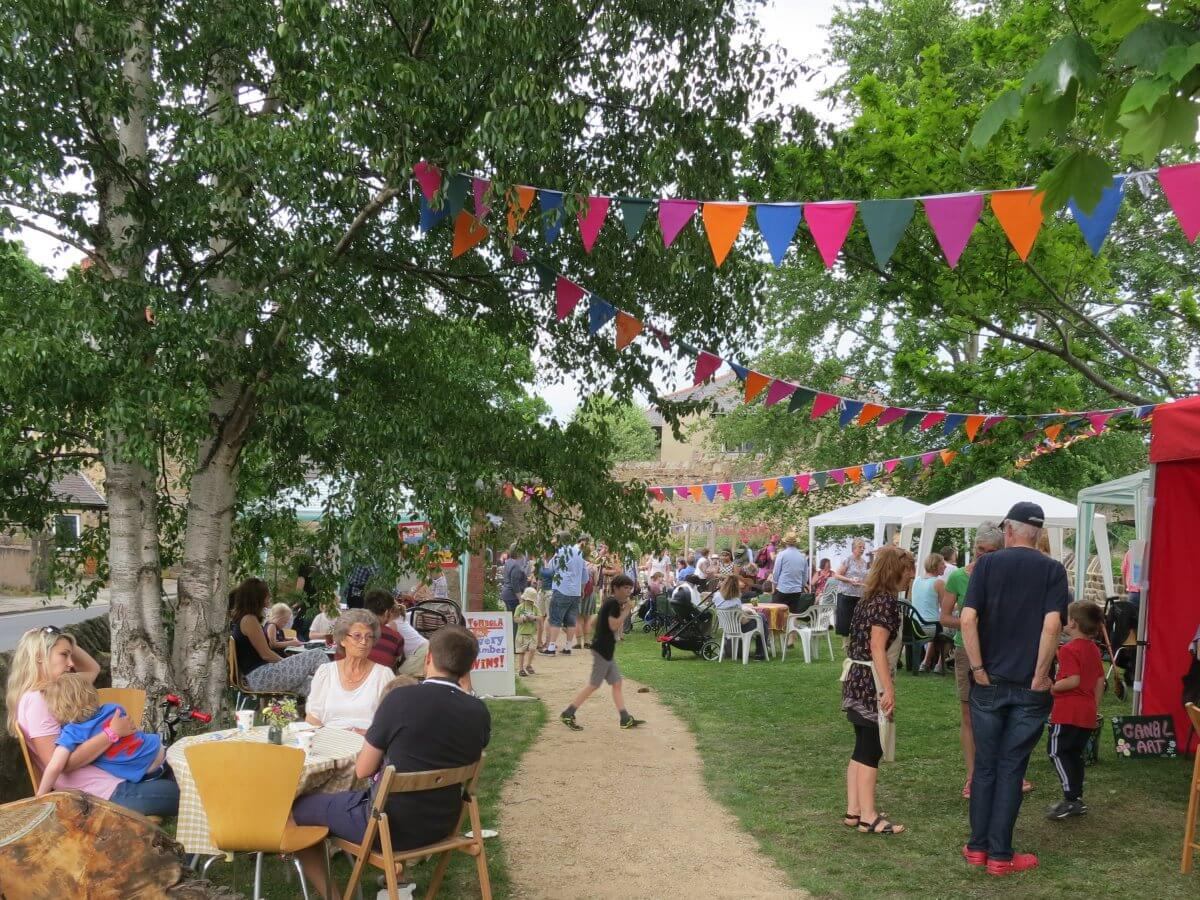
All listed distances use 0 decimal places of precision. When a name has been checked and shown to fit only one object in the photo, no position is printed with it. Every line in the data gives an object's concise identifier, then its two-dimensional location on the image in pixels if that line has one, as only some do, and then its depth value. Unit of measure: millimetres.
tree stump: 3213
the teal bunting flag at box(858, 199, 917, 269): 5496
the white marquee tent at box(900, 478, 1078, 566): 13742
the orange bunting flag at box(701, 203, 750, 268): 5898
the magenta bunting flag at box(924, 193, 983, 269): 5562
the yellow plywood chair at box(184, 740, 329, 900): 4004
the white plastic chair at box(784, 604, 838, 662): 14531
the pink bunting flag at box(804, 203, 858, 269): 5777
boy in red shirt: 5996
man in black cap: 4938
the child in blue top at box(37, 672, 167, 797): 4207
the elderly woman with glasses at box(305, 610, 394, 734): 5371
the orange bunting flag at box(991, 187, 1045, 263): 5348
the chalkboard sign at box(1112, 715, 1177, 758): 7109
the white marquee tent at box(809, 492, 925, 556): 16969
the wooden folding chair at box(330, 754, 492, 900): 3912
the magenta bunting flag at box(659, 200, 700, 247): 6012
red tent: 7703
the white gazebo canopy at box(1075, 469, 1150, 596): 11172
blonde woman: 4324
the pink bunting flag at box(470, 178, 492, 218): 6156
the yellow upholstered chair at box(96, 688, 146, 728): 5305
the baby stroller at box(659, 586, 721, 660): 14828
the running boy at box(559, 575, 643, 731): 8938
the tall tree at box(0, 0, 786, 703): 5785
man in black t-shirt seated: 4027
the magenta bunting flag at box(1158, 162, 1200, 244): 4969
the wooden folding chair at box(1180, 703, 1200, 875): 4879
